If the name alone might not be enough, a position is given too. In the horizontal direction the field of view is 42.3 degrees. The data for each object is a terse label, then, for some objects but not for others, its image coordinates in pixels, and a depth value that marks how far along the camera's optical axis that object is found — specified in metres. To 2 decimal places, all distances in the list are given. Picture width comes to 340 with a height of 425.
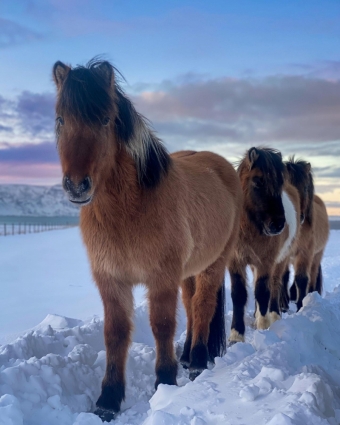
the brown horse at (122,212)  3.29
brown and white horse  5.93
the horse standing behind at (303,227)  8.24
